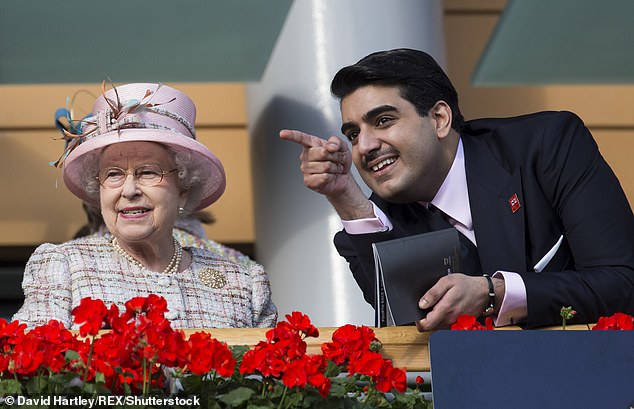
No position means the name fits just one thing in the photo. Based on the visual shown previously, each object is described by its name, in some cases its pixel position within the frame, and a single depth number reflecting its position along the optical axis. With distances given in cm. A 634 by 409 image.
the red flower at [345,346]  456
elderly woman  605
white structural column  931
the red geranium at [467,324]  483
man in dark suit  573
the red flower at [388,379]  447
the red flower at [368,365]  446
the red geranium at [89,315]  415
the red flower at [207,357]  413
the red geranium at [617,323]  488
